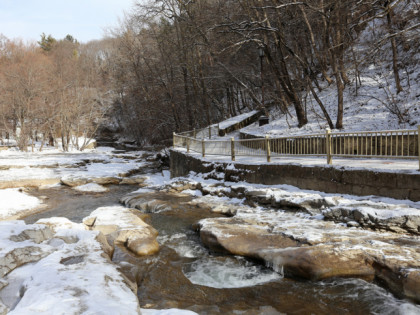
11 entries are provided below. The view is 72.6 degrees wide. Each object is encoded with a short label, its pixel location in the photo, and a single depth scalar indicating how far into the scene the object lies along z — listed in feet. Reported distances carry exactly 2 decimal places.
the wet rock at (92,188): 50.85
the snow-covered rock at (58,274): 12.10
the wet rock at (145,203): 34.65
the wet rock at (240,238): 20.11
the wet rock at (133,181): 58.51
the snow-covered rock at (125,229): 22.39
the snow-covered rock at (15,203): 35.99
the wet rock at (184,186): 42.84
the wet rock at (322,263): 16.52
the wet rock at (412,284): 13.99
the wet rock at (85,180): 55.58
